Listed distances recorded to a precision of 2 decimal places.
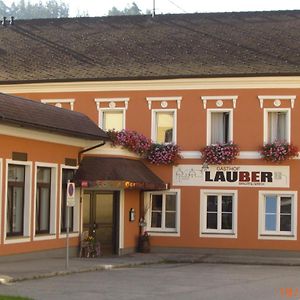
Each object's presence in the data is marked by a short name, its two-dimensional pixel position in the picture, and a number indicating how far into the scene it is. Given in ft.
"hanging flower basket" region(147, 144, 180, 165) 96.68
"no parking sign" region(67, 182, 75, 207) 67.67
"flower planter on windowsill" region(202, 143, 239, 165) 95.20
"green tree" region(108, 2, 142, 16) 295.48
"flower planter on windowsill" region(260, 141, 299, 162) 94.02
